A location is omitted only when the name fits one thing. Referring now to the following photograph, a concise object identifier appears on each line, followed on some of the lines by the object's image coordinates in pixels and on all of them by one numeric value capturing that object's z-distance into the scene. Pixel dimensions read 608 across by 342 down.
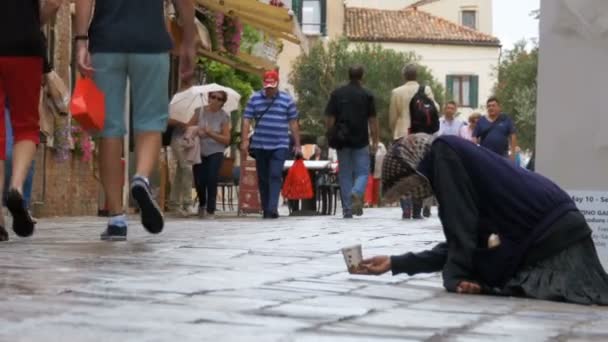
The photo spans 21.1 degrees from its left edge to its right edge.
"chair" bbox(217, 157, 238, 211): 27.34
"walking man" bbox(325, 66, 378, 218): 18.83
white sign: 8.07
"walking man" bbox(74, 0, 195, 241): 10.09
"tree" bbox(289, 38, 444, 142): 65.94
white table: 25.74
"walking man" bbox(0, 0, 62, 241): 9.87
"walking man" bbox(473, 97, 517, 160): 19.97
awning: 24.41
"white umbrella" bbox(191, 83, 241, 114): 21.98
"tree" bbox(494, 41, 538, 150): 67.94
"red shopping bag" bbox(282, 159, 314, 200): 22.75
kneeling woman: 7.01
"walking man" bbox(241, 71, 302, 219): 19.08
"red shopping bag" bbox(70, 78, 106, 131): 9.60
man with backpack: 18.95
